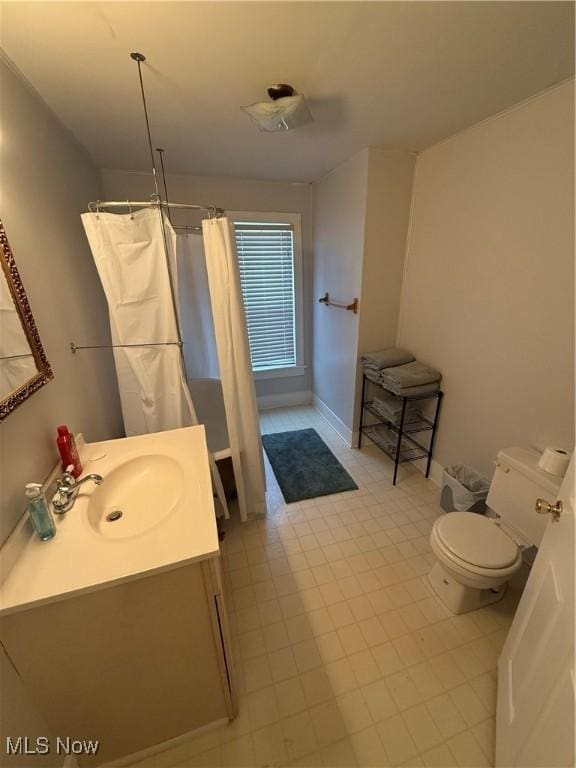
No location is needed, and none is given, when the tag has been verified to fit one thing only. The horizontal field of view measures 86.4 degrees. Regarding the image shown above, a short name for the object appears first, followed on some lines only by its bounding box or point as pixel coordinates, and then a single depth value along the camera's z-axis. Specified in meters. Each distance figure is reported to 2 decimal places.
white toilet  1.32
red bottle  1.18
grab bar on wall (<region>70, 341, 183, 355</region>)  1.63
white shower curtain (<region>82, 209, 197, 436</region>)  1.47
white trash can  1.81
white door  0.68
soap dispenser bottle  0.89
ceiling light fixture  1.25
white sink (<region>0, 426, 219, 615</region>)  0.80
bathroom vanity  0.80
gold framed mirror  0.95
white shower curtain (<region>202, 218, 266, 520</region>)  1.53
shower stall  1.49
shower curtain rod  1.41
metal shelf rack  2.23
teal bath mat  2.29
